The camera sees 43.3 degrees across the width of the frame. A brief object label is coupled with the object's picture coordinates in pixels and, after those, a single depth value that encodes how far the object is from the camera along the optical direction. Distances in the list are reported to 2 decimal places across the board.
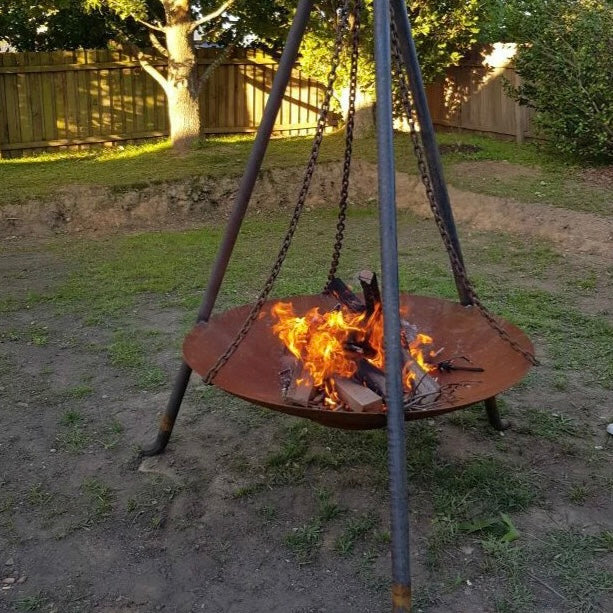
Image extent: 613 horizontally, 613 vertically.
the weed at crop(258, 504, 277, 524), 3.33
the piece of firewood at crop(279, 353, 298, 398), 3.42
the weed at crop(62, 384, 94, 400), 4.60
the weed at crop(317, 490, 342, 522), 3.31
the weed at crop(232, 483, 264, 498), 3.49
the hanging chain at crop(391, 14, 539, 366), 2.97
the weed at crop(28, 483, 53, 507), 3.47
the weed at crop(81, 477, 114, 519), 3.39
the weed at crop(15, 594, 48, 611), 2.80
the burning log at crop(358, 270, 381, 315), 3.52
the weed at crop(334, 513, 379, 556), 3.10
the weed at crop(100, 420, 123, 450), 4.00
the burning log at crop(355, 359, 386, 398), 3.23
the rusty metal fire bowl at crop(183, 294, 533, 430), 2.92
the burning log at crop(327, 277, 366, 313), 3.73
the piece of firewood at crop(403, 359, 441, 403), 3.18
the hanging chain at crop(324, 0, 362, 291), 3.08
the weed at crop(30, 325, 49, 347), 5.46
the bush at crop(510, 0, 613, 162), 9.52
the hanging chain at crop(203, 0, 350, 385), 3.10
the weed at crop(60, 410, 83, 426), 4.26
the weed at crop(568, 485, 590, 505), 3.42
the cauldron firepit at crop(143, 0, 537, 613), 2.53
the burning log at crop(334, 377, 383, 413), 2.98
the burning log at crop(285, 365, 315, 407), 3.11
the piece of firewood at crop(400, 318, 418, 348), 3.62
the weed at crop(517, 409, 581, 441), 4.04
